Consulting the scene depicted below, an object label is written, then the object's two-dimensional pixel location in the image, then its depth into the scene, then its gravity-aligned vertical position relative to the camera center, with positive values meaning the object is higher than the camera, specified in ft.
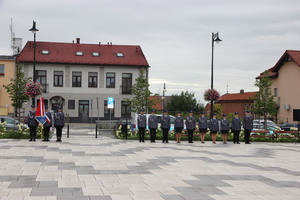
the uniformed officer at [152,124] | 69.67 -1.53
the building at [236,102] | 241.76 +8.68
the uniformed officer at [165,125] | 69.77 -1.60
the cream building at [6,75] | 157.07 +15.06
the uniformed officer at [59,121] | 66.95 -1.03
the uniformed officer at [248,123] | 70.85 -1.17
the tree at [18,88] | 98.27 +6.31
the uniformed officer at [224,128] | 70.77 -2.05
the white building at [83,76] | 158.40 +15.22
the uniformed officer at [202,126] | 70.08 -1.72
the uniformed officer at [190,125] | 69.72 -1.57
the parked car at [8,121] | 88.58 -1.47
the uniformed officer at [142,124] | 69.68 -1.46
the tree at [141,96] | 137.08 +6.54
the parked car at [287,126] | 108.37 -2.63
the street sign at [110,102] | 93.97 +3.01
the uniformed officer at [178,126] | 70.03 -1.76
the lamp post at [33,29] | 79.25 +16.49
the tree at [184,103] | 216.13 +6.78
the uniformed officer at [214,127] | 70.74 -1.90
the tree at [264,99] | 124.26 +5.16
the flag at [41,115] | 65.16 -0.07
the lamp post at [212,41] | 85.66 +15.63
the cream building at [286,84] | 147.54 +12.36
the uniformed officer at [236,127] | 70.93 -1.87
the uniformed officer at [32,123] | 65.62 -1.36
